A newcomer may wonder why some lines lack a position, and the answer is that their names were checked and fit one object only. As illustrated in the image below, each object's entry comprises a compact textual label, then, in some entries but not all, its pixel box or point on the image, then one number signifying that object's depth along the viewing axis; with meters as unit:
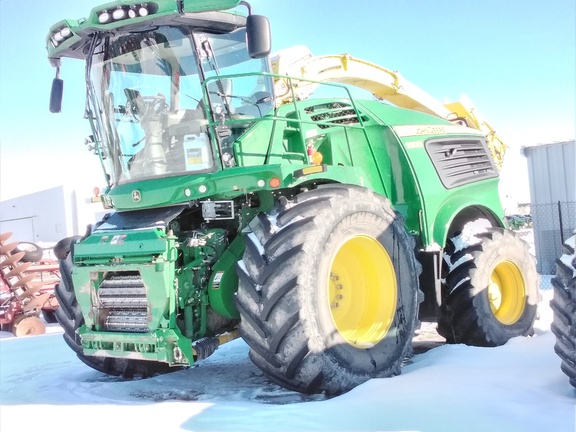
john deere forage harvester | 4.11
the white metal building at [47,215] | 26.44
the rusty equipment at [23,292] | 9.28
